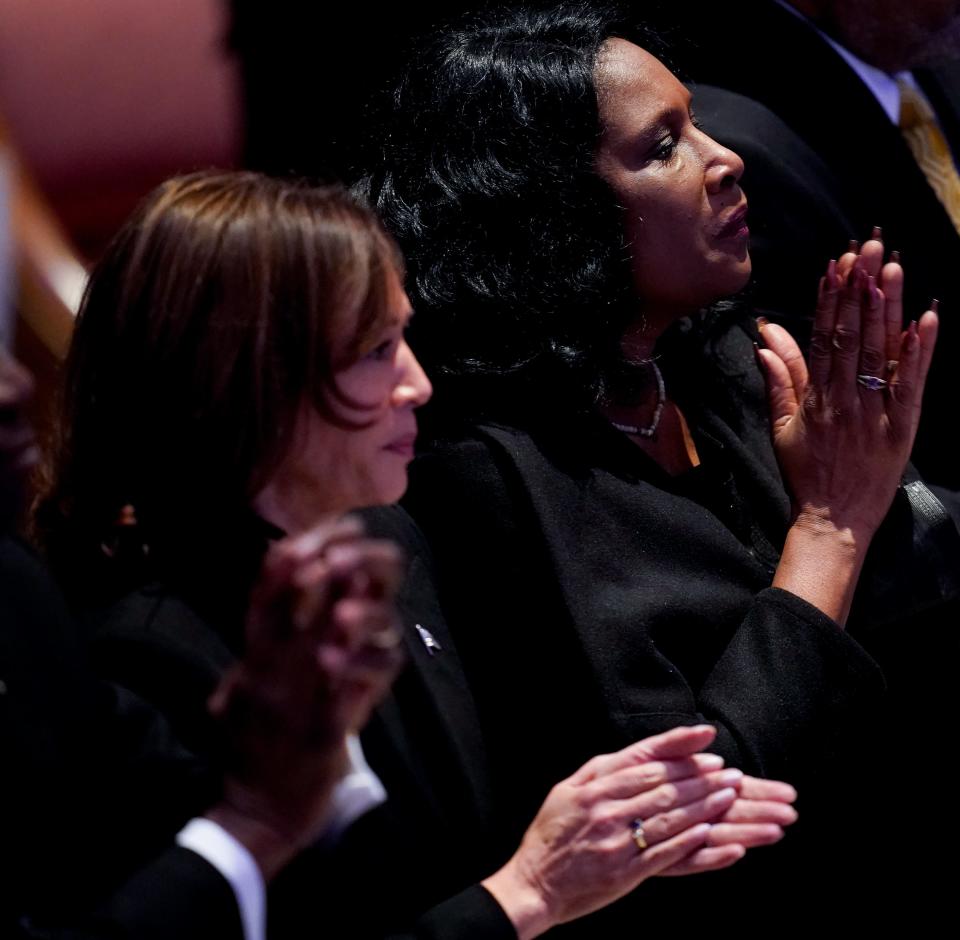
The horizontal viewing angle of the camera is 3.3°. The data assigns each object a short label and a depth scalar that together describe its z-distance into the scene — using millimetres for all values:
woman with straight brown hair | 10451
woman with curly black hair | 10620
